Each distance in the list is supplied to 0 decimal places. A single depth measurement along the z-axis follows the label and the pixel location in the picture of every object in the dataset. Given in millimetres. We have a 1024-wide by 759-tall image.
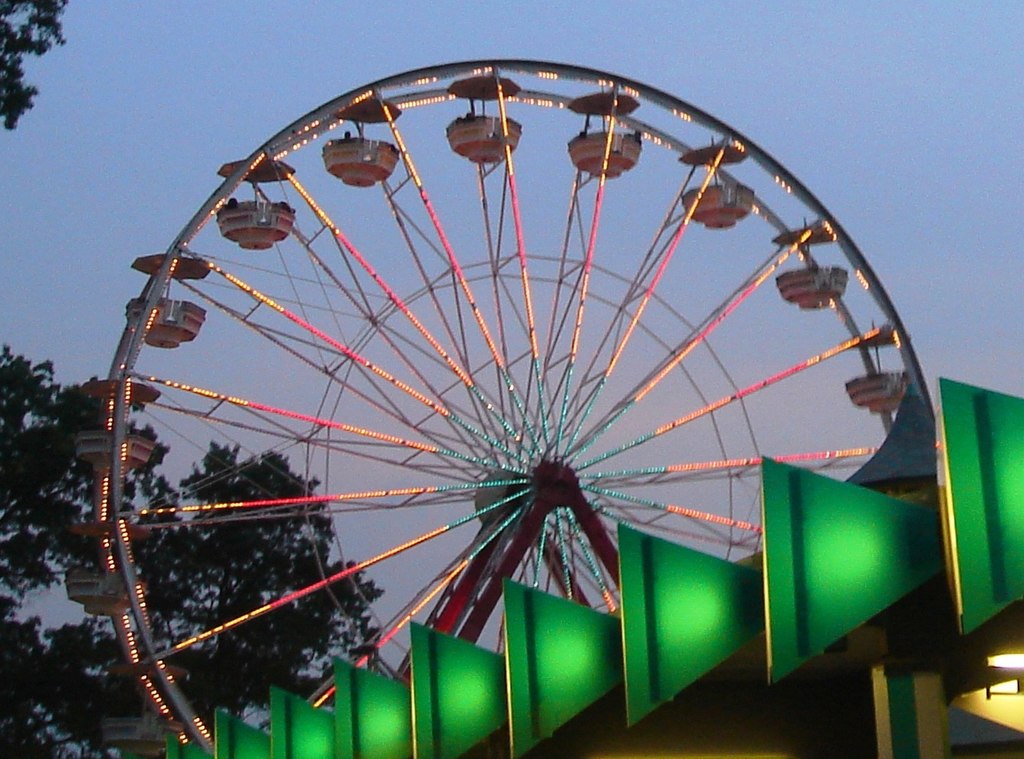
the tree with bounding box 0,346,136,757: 35562
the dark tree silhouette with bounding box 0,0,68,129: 23422
